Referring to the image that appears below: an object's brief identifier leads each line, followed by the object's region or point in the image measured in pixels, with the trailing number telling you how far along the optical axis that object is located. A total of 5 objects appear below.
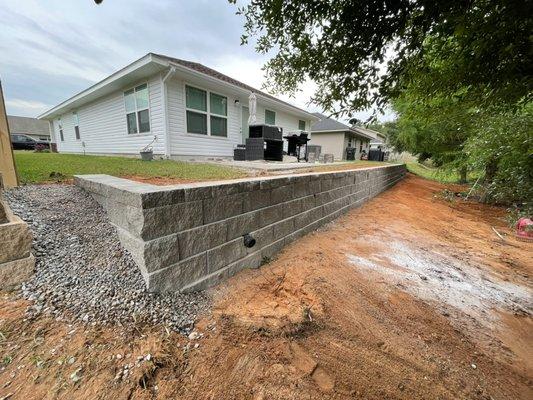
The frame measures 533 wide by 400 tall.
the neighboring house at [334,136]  19.56
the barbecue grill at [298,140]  8.22
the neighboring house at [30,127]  34.22
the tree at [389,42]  1.50
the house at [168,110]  7.00
